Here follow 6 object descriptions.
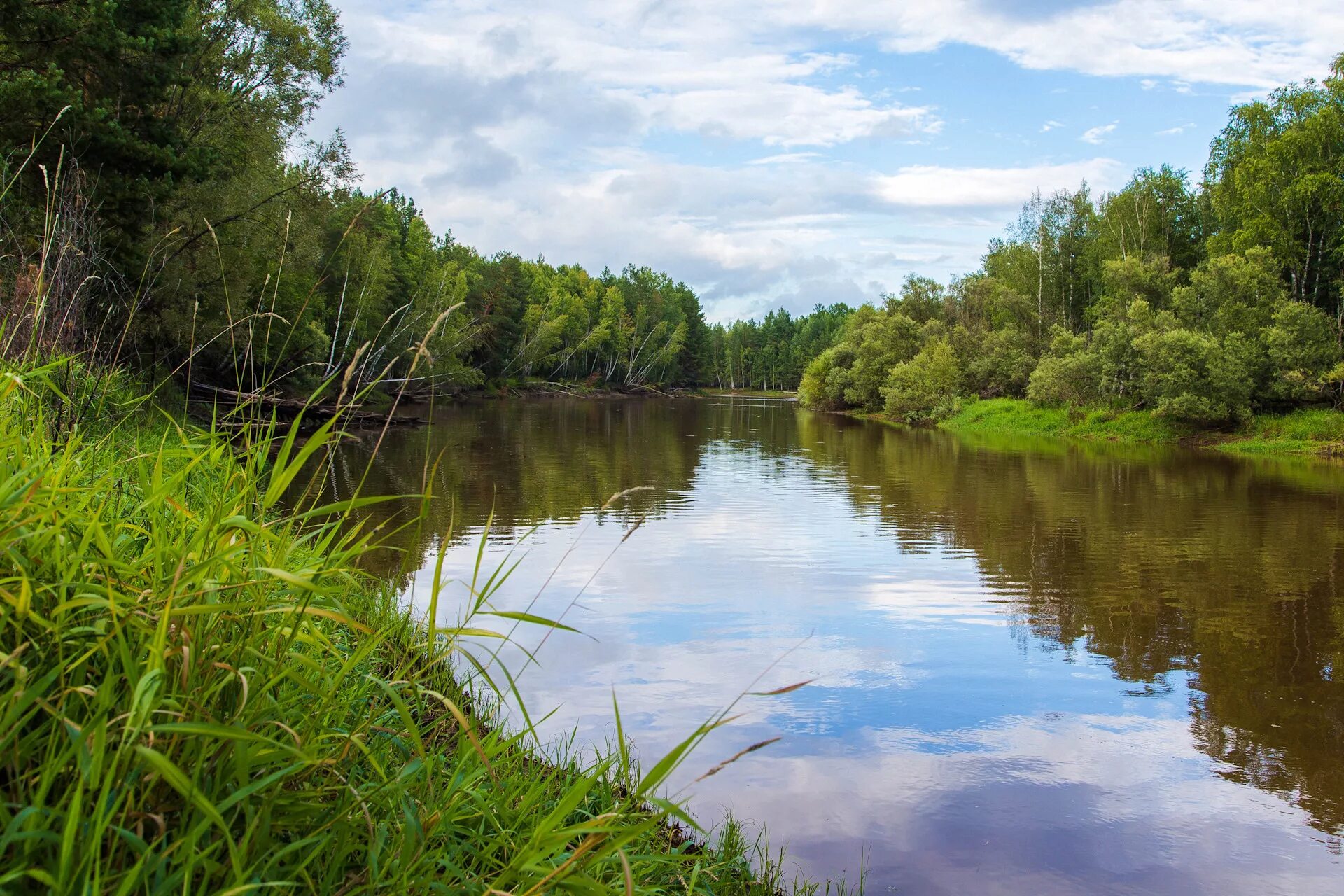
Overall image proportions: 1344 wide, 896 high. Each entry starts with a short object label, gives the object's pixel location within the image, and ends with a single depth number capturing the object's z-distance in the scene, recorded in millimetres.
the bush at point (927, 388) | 51062
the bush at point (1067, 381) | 38856
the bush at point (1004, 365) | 48594
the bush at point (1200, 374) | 31859
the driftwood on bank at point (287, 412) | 27016
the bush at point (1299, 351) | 30875
